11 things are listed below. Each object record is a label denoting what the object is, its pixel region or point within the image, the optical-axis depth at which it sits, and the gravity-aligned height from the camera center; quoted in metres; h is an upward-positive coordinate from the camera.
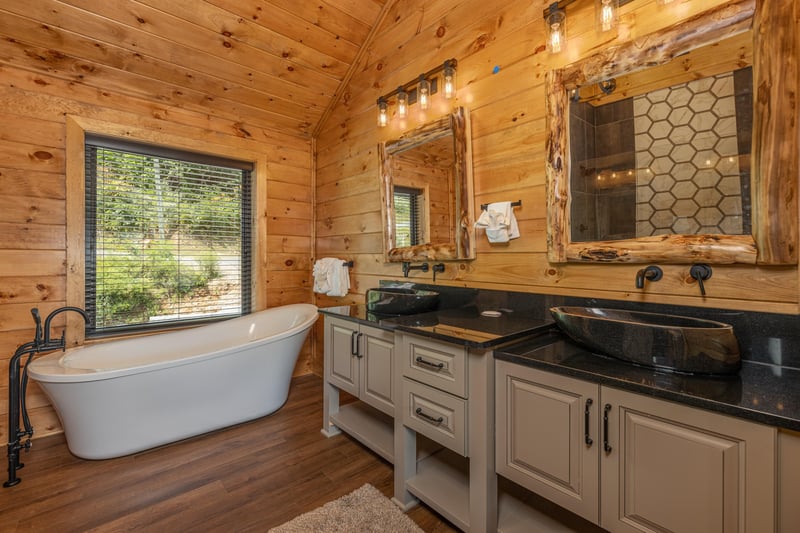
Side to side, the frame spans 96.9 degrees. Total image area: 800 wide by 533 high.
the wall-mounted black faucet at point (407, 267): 2.47 +0.01
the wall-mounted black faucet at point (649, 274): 1.38 -0.03
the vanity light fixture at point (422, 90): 2.13 +1.19
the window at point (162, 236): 2.54 +0.28
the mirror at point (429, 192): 2.07 +0.51
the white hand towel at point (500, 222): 1.84 +0.24
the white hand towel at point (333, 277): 2.99 -0.06
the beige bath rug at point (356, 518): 1.49 -1.08
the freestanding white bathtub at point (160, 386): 1.86 -0.67
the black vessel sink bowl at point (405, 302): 2.09 -0.20
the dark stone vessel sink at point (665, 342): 1.01 -0.23
